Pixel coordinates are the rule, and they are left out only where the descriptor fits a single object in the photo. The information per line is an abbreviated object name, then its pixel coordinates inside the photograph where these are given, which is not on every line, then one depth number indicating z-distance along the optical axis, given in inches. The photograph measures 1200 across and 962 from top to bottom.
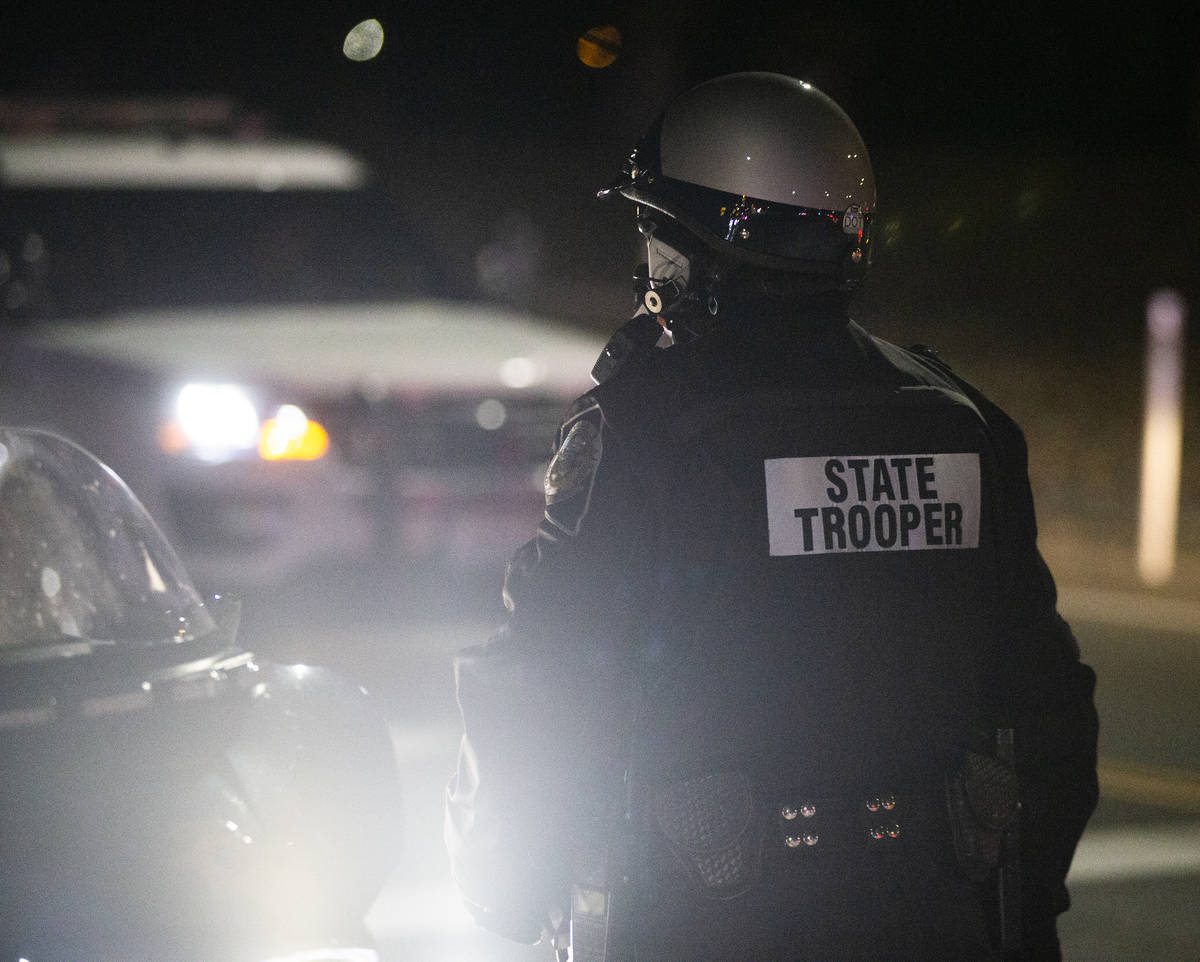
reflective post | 895.1
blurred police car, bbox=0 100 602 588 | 665.0
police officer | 150.6
